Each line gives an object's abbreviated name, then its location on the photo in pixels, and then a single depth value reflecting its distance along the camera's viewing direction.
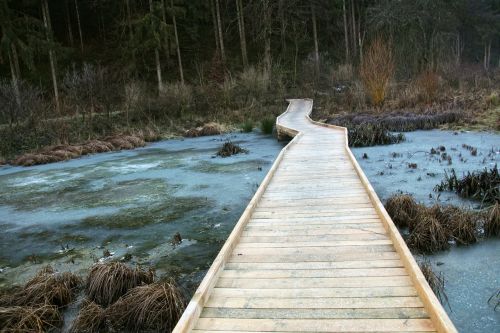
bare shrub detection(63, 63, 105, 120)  19.06
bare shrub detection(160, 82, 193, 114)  22.79
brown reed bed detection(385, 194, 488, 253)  5.54
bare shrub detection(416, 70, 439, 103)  18.75
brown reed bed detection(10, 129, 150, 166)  14.87
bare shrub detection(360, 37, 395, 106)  18.03
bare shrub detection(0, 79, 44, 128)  16.33
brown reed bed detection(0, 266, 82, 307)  4.66
